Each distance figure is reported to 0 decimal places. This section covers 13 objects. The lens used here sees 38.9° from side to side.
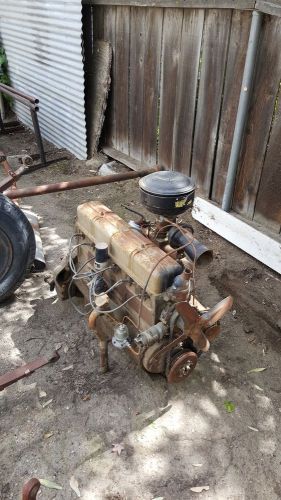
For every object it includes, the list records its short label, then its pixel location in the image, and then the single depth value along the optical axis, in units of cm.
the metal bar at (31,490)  172
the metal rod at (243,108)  359
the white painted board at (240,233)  404
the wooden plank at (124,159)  595
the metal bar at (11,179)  403
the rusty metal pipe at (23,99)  609
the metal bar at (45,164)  664
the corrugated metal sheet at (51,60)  612
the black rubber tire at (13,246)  335
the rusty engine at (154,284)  250
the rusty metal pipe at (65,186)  358
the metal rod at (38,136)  619
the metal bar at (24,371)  262
